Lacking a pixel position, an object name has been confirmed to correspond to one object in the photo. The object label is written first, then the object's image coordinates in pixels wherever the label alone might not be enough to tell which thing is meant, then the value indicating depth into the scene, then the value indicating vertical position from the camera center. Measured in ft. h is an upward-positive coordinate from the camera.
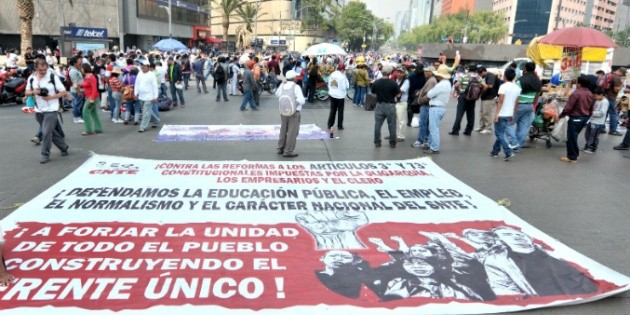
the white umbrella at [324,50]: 64.57 +0.95
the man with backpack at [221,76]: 57.82 -3.08
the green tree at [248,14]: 225.43 +18.56
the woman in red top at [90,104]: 34.37 -4.33
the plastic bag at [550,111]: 34.35 -3.13
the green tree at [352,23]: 316.19 +23.38
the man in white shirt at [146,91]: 36.73 -3.32
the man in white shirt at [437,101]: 30.17 -2.46
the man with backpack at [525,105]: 30.37 -2.50
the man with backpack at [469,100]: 37.24 -2.92
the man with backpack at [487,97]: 37.96 -2.64
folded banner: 34.76 -6.19
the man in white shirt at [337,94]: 38.73 -3.05
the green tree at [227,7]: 176.01 +16.61
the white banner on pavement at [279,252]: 12.21 -6.16
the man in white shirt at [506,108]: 29.27 -2.59
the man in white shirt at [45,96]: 25.86 -2.89
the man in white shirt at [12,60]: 74.66 -3.01
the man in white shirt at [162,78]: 48.94 -3.13
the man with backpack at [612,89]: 37.93 -1.42
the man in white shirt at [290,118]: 28.25 -3.83
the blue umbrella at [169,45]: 74.18 +0.59
